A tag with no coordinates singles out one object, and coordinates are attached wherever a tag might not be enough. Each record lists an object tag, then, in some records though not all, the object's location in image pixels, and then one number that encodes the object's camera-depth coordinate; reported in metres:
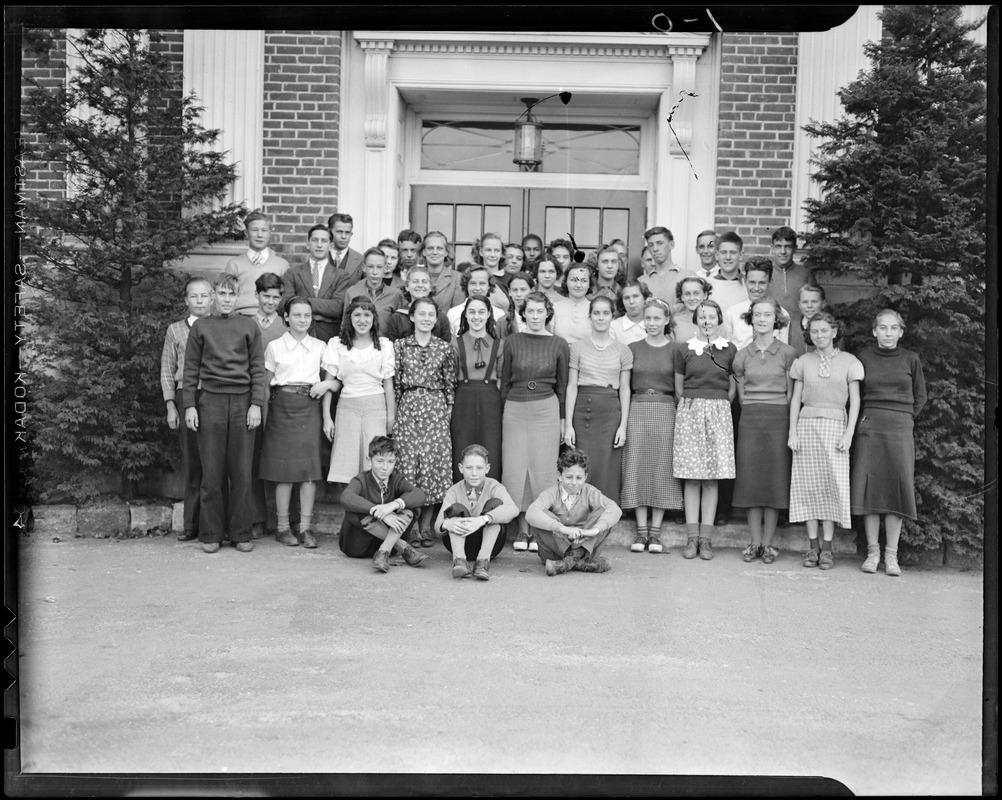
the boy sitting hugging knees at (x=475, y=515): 5.96
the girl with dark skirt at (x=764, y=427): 6.53
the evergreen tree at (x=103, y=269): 6.81
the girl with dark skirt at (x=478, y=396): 6.67
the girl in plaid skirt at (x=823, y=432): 6.45
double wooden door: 8.61
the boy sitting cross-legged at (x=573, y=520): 5.99
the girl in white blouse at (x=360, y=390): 6.65
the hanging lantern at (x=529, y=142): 8.47
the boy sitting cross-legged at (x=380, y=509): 6.05
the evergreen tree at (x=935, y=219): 6.36
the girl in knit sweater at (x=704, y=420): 6.57
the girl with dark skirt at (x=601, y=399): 6.71
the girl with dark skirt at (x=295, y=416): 6.67
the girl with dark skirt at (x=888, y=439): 6.36
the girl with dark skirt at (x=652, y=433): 6.65
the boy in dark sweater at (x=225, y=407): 6.46
